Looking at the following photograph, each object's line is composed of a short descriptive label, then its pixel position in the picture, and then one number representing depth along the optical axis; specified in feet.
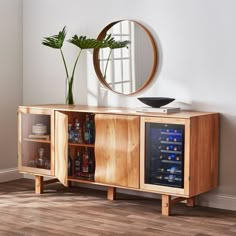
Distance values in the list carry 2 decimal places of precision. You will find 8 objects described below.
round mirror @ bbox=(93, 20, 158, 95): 15.28
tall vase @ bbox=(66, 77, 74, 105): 16.51
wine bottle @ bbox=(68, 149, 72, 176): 15.47
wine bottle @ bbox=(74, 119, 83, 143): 15.40
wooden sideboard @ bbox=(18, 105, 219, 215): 13.37
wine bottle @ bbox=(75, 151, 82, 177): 15.56
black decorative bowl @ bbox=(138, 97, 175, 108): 14.29
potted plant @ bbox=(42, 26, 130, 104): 15.74
